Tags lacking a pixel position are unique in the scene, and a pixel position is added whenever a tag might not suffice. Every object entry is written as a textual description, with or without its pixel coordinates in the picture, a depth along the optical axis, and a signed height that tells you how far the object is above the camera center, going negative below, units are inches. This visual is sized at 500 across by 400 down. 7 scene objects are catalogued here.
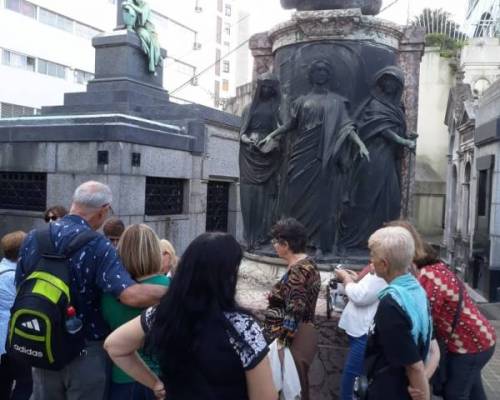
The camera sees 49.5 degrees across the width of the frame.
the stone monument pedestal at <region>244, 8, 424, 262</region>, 207.6 +54.4
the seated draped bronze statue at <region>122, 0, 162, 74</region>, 507.5 +153.8
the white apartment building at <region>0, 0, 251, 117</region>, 1285.7 +386.2
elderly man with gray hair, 115.0 -22.9
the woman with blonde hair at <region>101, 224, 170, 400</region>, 124.9 -18.0
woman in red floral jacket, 136.9 -32.1
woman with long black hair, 83.4 -22.4
